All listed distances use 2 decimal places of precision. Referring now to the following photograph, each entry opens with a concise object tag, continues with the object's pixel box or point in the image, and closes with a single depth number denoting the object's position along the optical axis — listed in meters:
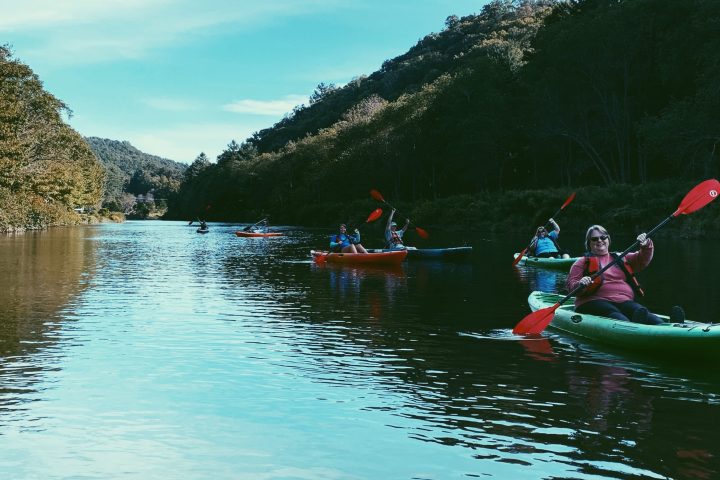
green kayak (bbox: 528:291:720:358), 9.14
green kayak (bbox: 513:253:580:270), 22.81
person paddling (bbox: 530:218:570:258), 24.58
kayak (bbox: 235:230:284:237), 50.44
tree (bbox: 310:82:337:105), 189.88
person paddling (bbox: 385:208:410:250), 27.24
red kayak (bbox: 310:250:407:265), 24.46
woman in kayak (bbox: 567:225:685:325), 10.66
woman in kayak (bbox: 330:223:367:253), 26.31
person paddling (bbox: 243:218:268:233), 52.66
